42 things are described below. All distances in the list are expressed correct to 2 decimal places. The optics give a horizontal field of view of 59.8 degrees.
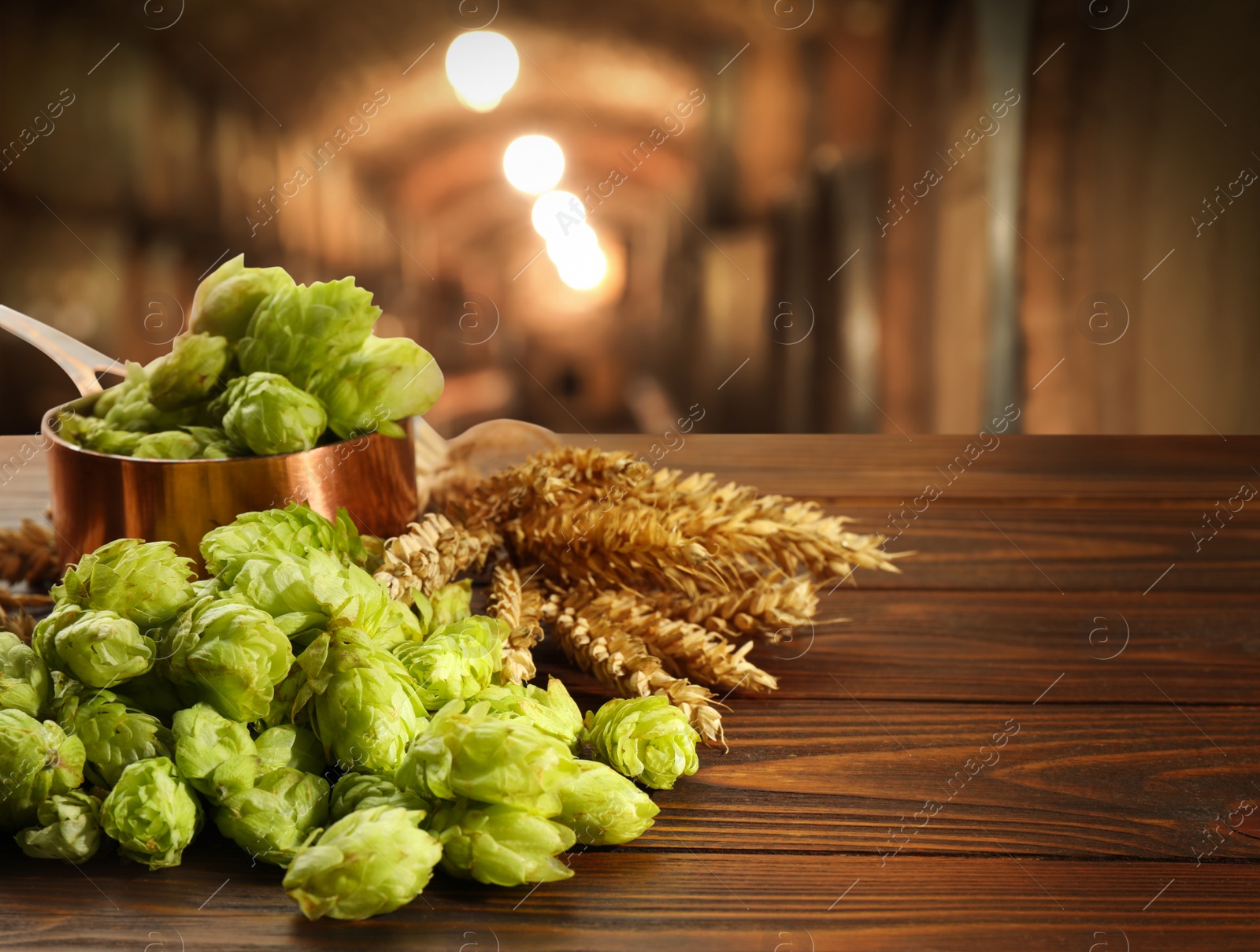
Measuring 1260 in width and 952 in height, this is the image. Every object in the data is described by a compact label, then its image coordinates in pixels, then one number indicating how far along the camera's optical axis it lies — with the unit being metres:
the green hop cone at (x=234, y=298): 0.80
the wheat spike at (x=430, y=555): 0.72
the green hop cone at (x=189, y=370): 0.78
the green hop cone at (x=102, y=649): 0.54
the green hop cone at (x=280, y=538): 0.60
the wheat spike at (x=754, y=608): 0.81
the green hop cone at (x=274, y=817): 0.52
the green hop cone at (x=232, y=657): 0.53
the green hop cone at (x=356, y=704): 0.54
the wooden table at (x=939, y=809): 0.50
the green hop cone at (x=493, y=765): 0.50
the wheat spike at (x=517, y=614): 0.69
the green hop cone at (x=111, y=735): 0.55
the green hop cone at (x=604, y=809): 0.54
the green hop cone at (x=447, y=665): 0.61
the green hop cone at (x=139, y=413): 0.81
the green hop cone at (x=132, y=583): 0.57
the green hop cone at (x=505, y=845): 0.50
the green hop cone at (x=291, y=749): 0.55
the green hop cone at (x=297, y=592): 0.57
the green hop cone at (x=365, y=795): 0.53
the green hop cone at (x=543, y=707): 0.60
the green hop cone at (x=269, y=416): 0.74
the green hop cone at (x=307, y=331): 0.78
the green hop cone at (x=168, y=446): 0.76
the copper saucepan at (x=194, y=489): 0.75
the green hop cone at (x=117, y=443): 0.78
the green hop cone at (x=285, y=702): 0.57
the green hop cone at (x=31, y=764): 0.52
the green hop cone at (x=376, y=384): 0.80
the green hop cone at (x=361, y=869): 0.49
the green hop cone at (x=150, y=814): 0.52
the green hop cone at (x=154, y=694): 0.57
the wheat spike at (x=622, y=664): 0.67
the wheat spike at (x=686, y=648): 0.74
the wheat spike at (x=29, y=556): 0.93
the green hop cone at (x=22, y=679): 0.55
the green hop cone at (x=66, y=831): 0.53
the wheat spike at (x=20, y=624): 0.70
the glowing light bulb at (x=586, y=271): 3.96
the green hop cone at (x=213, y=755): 0.53
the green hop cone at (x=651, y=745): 0.61
